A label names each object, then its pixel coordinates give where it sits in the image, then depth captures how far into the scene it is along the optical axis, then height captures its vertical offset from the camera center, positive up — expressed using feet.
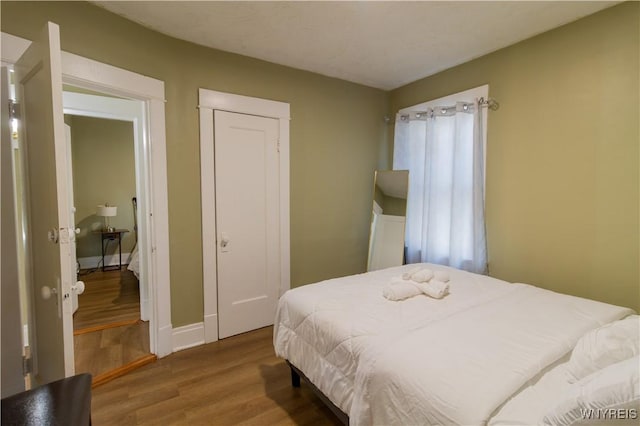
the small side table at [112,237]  16.69 -2.14
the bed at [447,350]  3.26 -2.05
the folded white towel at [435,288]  6.22 -1.87
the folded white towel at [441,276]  6.89 -1.77
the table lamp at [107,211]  16.30 -0.63
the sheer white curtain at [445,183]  9.19 +0.46
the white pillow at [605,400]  2.41 -1.68
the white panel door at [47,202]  4.24 -0.04
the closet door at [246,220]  9.09 -0.66
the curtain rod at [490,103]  8.92 +2.72
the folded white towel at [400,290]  6.11 -1.87
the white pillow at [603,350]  3.40 -1.74
